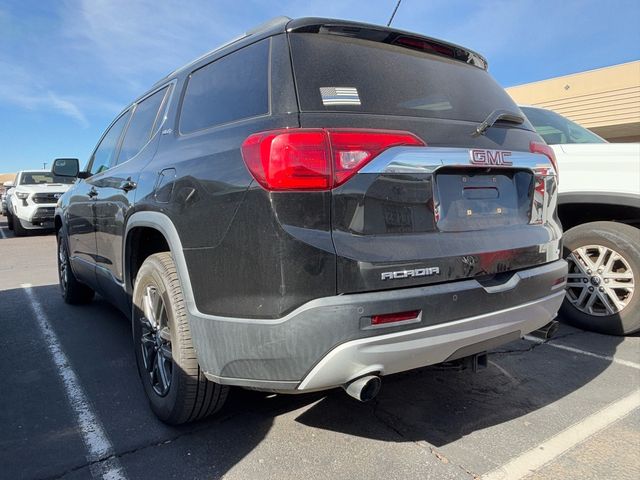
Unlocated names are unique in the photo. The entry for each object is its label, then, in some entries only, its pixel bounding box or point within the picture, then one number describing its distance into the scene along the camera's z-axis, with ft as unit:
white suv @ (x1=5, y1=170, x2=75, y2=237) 42.98
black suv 6.09
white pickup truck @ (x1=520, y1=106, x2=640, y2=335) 12.69
